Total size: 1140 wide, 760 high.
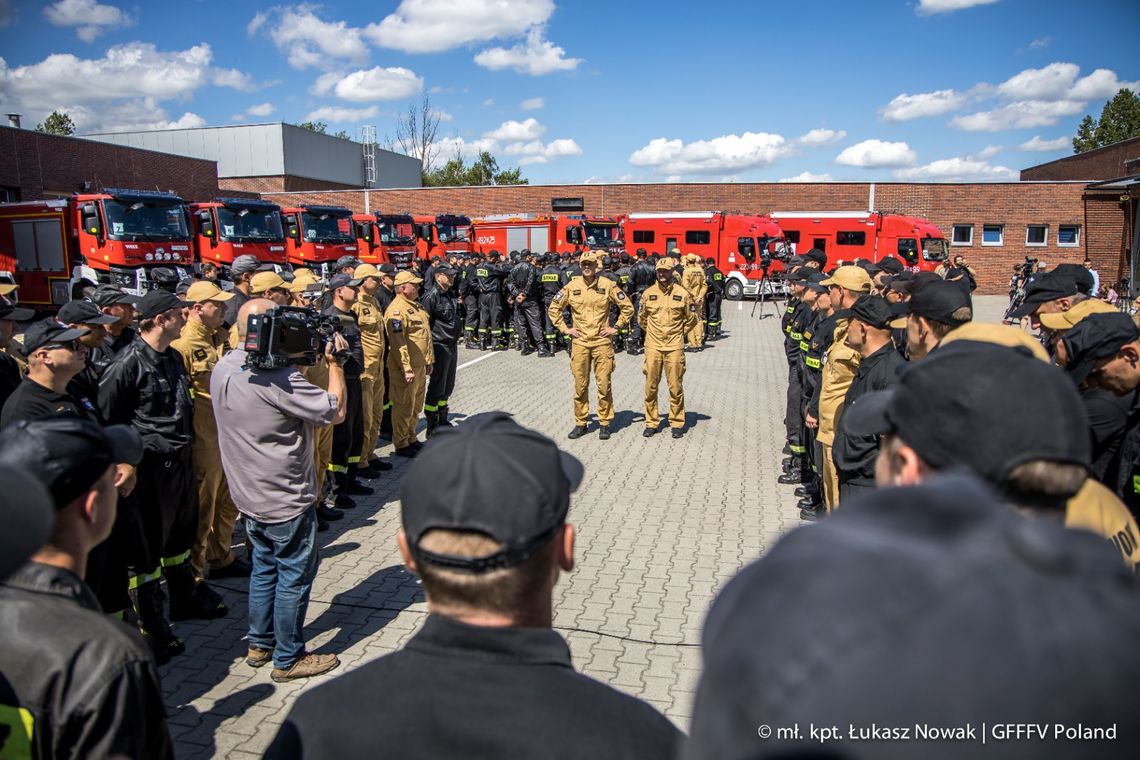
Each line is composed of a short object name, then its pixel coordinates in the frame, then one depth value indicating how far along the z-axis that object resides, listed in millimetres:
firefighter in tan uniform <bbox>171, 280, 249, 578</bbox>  5160
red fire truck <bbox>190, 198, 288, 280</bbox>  17859
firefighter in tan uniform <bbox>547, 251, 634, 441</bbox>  9227
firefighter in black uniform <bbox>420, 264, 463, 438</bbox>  8859
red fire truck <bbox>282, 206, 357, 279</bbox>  20203
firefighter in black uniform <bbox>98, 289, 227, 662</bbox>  4262
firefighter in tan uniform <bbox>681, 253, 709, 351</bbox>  14306
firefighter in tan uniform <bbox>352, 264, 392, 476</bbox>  7656
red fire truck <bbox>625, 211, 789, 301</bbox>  24938
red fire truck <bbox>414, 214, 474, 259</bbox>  24750
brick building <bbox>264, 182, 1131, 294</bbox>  30703
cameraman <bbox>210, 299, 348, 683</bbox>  3898
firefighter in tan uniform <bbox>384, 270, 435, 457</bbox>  8109
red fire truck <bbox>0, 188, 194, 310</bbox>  15664
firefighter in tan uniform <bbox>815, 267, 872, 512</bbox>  5191
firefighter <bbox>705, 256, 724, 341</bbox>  16547
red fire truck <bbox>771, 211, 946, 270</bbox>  24406
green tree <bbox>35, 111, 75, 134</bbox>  65938
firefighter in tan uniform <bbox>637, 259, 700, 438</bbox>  9125
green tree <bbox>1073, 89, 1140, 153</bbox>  54125
